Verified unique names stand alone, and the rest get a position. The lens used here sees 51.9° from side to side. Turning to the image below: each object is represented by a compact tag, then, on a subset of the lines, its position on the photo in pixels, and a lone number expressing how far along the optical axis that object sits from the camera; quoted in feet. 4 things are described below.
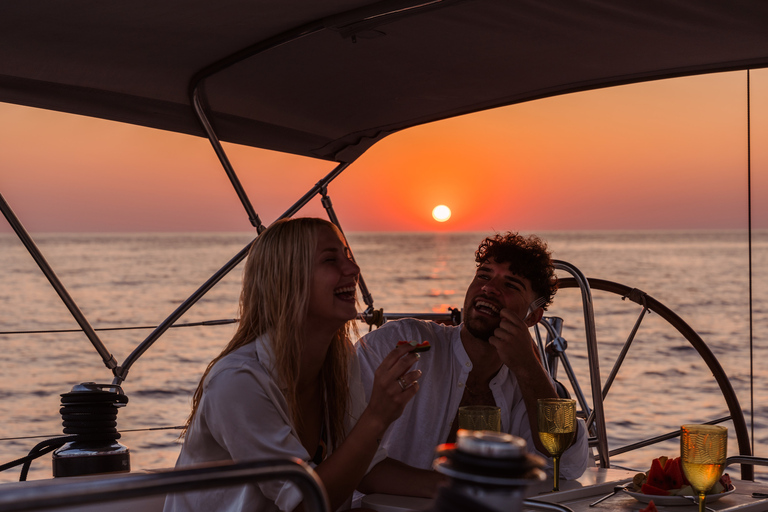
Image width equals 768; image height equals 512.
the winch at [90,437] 6.41
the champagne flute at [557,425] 5.03
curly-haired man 6.75
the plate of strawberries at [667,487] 4.74
